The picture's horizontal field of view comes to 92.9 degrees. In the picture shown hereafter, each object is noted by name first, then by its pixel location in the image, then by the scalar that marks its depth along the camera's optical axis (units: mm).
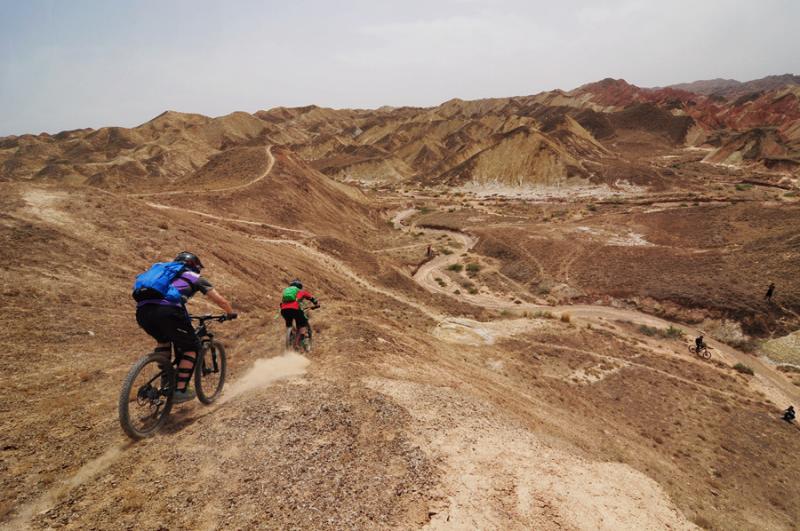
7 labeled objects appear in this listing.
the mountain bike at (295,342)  9719
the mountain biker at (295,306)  9422
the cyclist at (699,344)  23298
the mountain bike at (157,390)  5703
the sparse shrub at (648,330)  26172
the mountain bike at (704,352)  23188
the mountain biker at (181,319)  5785
